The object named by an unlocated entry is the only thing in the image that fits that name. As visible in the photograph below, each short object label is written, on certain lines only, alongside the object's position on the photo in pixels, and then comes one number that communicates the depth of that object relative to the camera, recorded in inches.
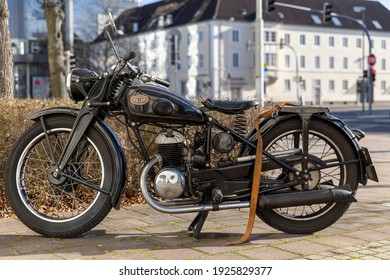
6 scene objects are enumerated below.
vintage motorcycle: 157.2
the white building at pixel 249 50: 2650.1
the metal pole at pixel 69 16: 768.9
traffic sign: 1251.8
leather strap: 159.3
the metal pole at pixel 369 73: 1328.7
